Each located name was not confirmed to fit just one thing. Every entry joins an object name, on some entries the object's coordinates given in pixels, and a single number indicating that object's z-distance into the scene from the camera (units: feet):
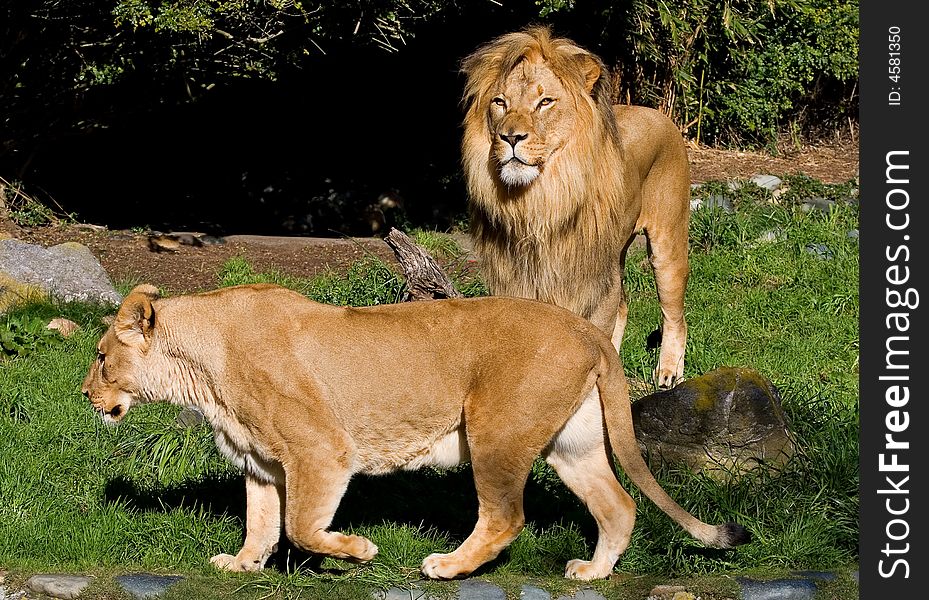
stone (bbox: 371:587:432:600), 29.35
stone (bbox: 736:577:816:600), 29.12
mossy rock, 35.96
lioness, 28.48
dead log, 45.34
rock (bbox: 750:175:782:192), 77.37
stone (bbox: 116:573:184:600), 29.30
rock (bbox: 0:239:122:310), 53.47
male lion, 36.09
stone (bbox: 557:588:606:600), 29.35
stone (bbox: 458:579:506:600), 29.19
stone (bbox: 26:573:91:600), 29.27
